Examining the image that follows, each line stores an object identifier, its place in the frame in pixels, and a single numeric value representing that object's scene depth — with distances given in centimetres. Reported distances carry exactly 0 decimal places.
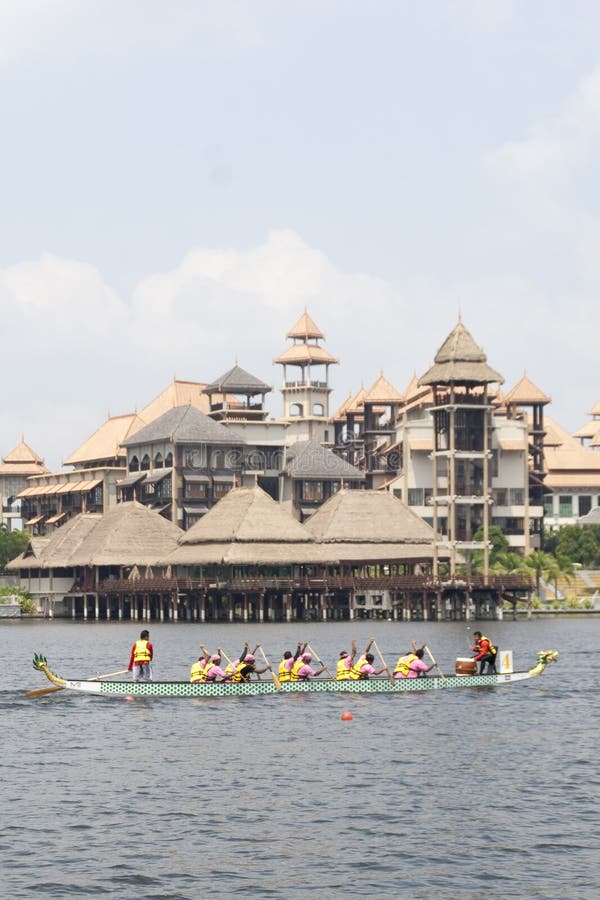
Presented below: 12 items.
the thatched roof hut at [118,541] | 14525
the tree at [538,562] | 15025
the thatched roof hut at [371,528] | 13825
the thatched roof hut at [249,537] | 13525
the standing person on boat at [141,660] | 5556
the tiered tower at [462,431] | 14875
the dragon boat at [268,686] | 5550
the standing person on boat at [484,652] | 6044
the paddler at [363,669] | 5741
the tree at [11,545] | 17188
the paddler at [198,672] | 5656
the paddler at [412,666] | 5853
